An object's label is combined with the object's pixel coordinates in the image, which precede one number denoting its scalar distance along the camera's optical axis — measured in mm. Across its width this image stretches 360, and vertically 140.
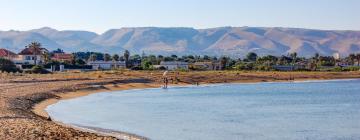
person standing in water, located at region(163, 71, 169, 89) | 76800
